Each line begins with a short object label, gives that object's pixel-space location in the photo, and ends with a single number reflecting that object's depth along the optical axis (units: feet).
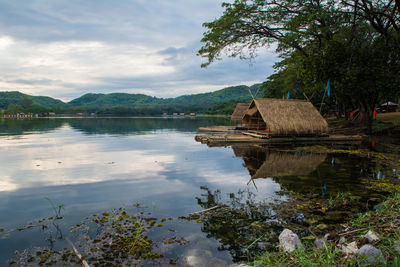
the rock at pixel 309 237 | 14.80
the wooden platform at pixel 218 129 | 77.30
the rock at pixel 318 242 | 13.39
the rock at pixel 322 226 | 16.28
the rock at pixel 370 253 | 10.40
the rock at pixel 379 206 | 18.80
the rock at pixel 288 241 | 12.73
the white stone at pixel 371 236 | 12.12
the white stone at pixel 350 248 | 11.35
